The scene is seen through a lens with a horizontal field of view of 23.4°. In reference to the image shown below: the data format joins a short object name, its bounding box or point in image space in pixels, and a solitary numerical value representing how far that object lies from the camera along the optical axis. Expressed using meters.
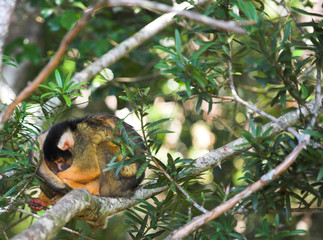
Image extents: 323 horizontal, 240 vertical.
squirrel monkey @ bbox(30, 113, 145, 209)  7.29
